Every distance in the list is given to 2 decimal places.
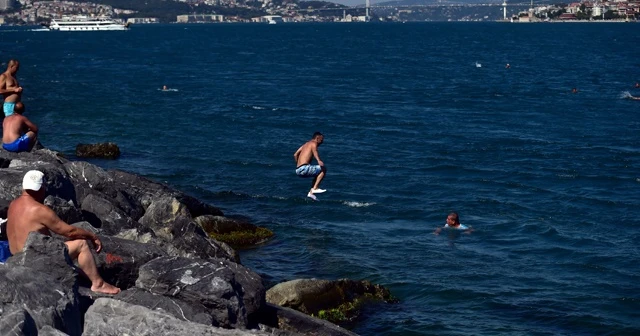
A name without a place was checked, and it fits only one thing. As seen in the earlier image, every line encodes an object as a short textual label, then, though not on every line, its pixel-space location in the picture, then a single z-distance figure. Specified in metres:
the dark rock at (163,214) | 16.92
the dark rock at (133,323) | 9.65
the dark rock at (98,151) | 30.41
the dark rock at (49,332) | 8.59
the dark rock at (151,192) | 19.98
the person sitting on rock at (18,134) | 18.50
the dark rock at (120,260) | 12.16
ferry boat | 187.25
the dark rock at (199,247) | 15.63
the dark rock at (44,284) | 9.28
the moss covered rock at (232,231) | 19.73
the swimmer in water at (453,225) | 22.34
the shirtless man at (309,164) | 21.67
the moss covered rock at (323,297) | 14.81
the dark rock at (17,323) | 8.27
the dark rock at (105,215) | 15.62
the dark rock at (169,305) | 10.98
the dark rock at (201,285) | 11.52
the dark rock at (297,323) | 13.02
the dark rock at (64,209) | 13.87
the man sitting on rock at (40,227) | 10.97
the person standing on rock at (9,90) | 21.12
